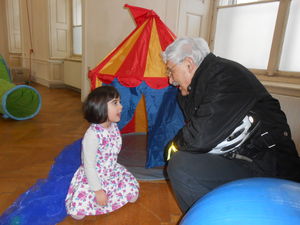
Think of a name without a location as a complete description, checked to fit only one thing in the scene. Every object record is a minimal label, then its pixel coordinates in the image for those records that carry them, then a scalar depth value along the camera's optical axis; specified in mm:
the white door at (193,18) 2673
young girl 1104
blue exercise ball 587
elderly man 886
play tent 1536
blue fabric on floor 1098
